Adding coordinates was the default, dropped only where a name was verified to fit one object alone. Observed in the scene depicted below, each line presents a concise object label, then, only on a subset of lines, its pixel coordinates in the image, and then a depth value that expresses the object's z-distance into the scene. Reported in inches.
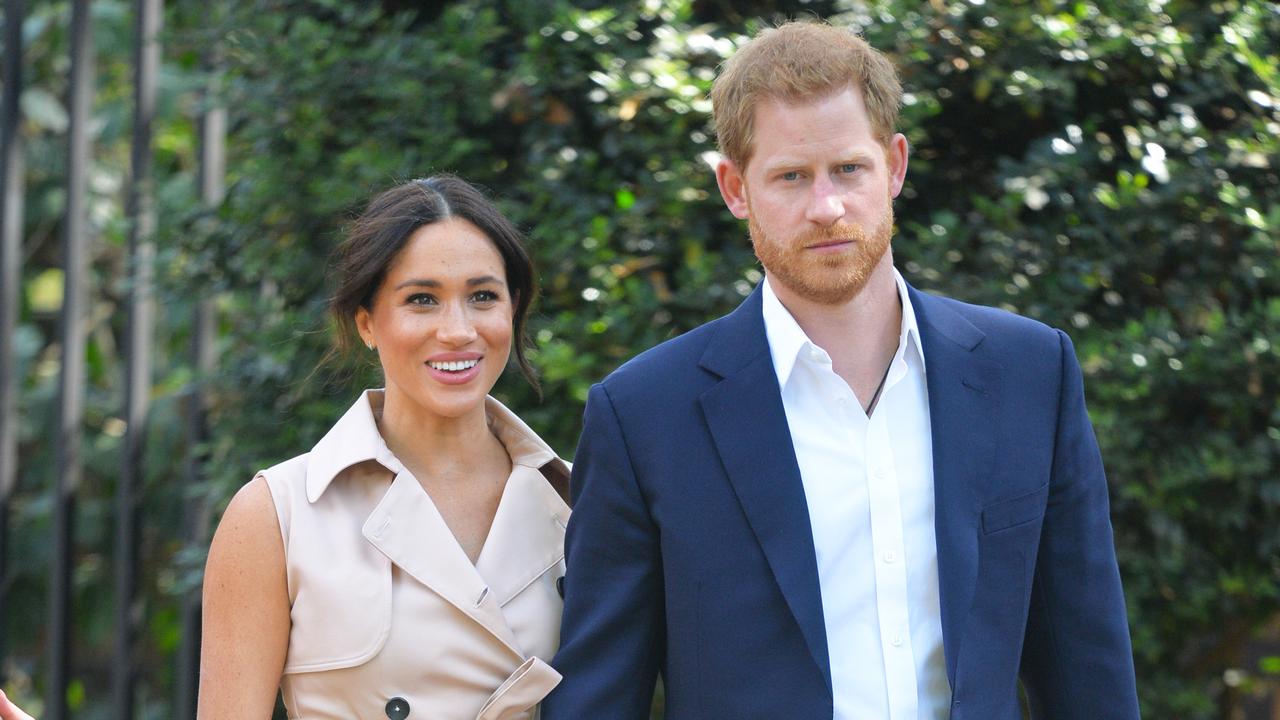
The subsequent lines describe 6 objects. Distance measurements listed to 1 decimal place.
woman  198.2
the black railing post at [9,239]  497.4
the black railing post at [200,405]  450.4
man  182.7
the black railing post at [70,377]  502.6
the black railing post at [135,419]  495.2
